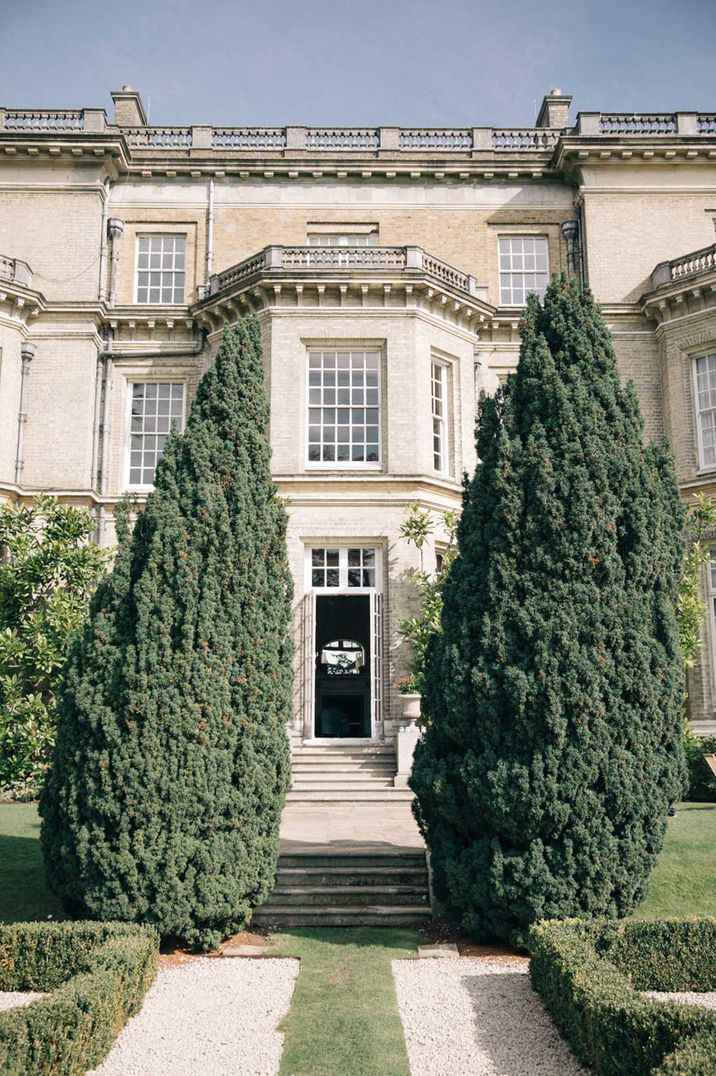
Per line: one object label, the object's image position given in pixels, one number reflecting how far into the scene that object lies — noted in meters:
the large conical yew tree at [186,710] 8.16
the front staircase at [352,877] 9.17
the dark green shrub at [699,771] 15.22
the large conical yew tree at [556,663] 8.20
